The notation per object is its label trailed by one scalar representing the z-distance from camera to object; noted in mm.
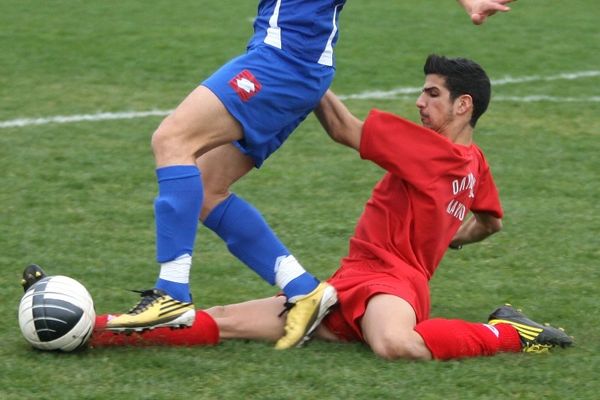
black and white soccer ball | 9031
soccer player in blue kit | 9203
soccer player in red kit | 9445
